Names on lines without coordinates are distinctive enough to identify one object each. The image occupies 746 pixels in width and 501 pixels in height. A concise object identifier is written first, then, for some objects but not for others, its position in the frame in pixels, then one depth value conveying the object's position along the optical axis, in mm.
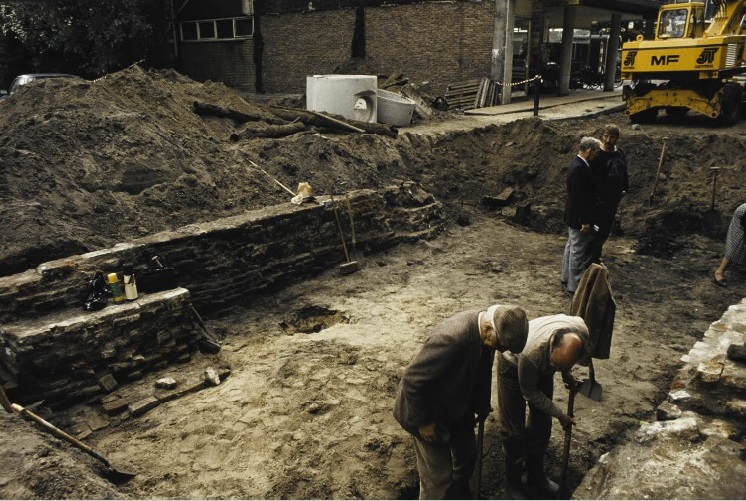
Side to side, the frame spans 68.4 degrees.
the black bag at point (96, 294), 5430
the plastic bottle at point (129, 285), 5652
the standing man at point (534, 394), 3568
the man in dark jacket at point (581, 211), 6387
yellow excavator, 11855
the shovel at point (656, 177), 9915
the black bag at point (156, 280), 5930
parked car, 14720
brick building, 16875
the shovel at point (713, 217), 9070
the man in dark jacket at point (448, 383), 3322
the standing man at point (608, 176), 6566
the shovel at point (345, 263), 8070
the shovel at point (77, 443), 4164
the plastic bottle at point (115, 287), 5531
